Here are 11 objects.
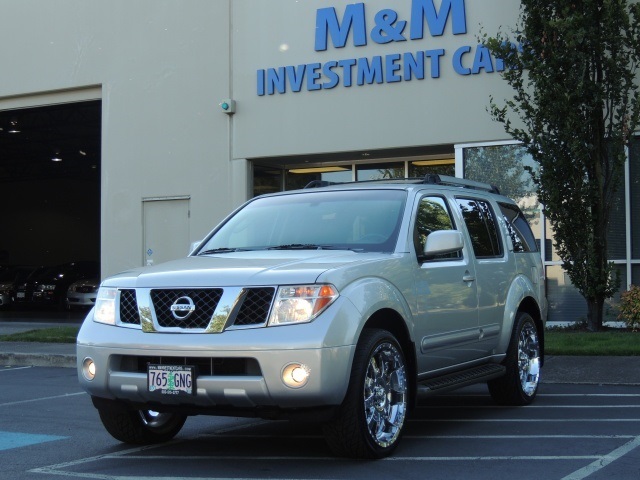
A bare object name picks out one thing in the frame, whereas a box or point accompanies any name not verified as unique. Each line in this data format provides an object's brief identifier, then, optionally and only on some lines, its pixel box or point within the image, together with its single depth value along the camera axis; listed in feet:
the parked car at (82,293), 94.68
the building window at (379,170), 63.57
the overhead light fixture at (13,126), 108.78
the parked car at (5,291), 104.90
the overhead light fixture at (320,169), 65.42
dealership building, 55.57
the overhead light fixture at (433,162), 61.72
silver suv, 19.57
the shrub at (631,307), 48.24
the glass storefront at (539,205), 52.29
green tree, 47.47
